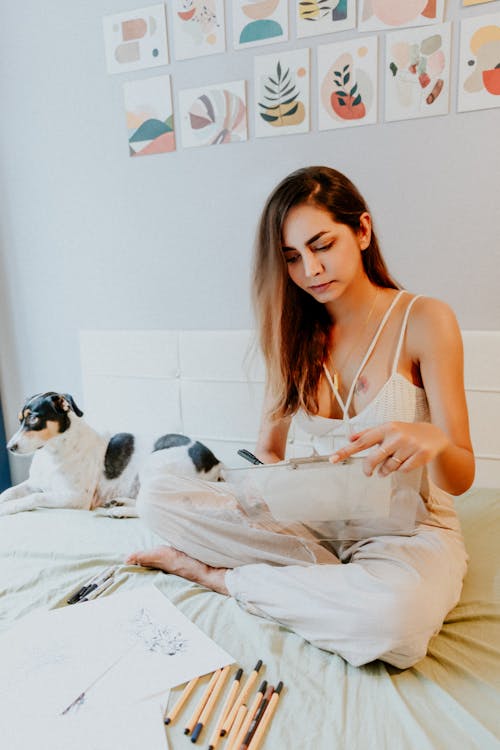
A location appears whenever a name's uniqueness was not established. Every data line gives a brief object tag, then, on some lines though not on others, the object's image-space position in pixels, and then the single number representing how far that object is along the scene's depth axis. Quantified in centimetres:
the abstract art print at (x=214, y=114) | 162
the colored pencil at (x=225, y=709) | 65
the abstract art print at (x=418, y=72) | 139
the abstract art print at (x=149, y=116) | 171
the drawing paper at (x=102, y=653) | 73
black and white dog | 149
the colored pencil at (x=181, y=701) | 69
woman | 80
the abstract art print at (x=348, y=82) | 145
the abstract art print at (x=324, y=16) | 144
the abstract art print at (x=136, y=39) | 166
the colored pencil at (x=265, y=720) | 65
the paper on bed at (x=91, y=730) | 64
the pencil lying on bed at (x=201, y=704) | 67
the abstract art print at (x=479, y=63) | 134
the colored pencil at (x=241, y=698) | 67
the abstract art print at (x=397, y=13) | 137
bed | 68
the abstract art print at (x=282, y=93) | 153
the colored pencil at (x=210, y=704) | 67
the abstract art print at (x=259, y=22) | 152
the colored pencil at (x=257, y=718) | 65
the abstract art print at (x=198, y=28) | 159
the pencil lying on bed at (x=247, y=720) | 65
